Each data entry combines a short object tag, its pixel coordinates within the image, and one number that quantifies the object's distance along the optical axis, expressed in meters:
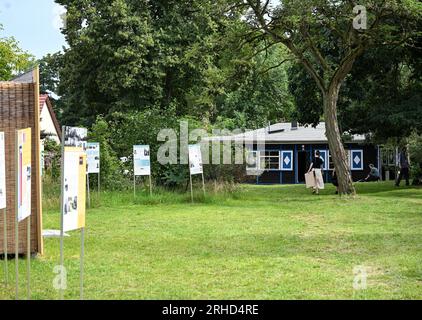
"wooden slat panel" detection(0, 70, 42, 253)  9.48
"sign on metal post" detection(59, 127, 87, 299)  5.97
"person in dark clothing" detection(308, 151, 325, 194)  27.20
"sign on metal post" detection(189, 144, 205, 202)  21.05
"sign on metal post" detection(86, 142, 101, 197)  19.77
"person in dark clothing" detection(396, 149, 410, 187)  32.25
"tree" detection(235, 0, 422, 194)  21.61
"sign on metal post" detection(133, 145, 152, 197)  21.50
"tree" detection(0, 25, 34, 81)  38.69
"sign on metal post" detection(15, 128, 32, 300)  6.68
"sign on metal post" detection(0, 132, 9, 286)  7.07
